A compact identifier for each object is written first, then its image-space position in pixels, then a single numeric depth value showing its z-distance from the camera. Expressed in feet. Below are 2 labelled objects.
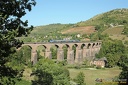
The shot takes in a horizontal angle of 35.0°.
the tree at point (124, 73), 108.47
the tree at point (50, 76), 91.96
